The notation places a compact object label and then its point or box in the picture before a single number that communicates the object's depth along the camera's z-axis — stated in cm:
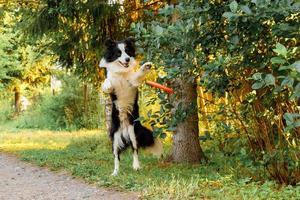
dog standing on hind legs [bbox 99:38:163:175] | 789
